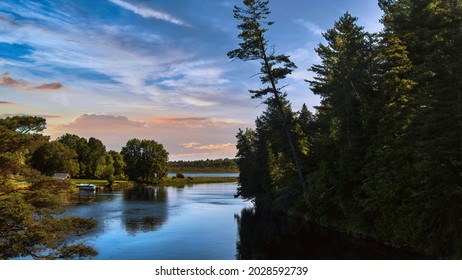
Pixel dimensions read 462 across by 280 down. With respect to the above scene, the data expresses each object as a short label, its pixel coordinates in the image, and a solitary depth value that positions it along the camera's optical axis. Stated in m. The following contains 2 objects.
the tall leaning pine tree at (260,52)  32.75
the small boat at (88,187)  92.72
